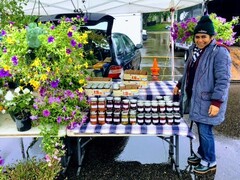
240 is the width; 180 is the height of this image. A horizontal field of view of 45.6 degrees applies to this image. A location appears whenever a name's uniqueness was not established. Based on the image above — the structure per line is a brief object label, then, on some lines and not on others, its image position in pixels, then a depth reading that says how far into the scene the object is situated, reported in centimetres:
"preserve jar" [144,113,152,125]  320
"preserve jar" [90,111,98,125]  319
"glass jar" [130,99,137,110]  319
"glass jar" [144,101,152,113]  320
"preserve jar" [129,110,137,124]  319
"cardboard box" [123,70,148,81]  368
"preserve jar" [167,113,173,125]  319
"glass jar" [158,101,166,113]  319
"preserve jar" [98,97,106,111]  314
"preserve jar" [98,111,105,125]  318
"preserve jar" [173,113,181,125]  319
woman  303
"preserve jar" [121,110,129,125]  317
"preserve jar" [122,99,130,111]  317
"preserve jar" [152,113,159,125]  320
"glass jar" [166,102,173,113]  319
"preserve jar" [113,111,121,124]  318
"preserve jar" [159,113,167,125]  319
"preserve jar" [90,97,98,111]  315
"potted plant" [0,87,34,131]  306
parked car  493
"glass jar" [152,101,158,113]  319
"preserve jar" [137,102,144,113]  321
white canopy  618
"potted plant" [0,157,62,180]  269
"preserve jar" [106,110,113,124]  318
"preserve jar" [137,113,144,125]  319
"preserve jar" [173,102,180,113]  319
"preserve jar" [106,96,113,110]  315
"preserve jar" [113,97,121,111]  315
